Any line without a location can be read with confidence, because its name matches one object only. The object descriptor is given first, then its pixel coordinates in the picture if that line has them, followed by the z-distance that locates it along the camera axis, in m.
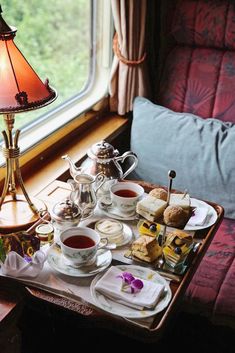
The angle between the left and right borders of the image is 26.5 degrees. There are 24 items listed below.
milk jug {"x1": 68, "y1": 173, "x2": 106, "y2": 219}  1.42
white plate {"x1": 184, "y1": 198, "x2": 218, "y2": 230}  1.46
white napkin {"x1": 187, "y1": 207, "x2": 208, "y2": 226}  1.47
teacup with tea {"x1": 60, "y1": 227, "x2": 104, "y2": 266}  1.22
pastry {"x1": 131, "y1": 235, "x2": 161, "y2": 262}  1.29
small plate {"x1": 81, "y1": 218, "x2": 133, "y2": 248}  1.37
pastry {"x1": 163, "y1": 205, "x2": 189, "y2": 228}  1.41
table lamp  1.22
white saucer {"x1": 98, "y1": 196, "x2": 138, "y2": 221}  1.48
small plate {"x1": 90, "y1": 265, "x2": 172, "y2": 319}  1.12
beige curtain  2.08
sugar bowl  1.34
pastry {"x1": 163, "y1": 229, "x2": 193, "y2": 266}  1.28
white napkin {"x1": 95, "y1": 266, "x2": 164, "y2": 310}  1.14
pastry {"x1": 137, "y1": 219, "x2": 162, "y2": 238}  1.36
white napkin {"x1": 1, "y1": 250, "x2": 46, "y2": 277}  1.21
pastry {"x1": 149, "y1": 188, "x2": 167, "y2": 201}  1.51
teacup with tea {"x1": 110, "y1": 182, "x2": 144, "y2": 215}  1.46
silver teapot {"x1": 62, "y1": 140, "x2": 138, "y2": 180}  1.53
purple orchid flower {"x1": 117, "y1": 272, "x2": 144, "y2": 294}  1.18
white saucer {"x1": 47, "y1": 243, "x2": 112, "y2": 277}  1.23
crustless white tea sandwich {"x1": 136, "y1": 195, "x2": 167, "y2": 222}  1.44
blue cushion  1.98
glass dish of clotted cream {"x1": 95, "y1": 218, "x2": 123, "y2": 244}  1.36
